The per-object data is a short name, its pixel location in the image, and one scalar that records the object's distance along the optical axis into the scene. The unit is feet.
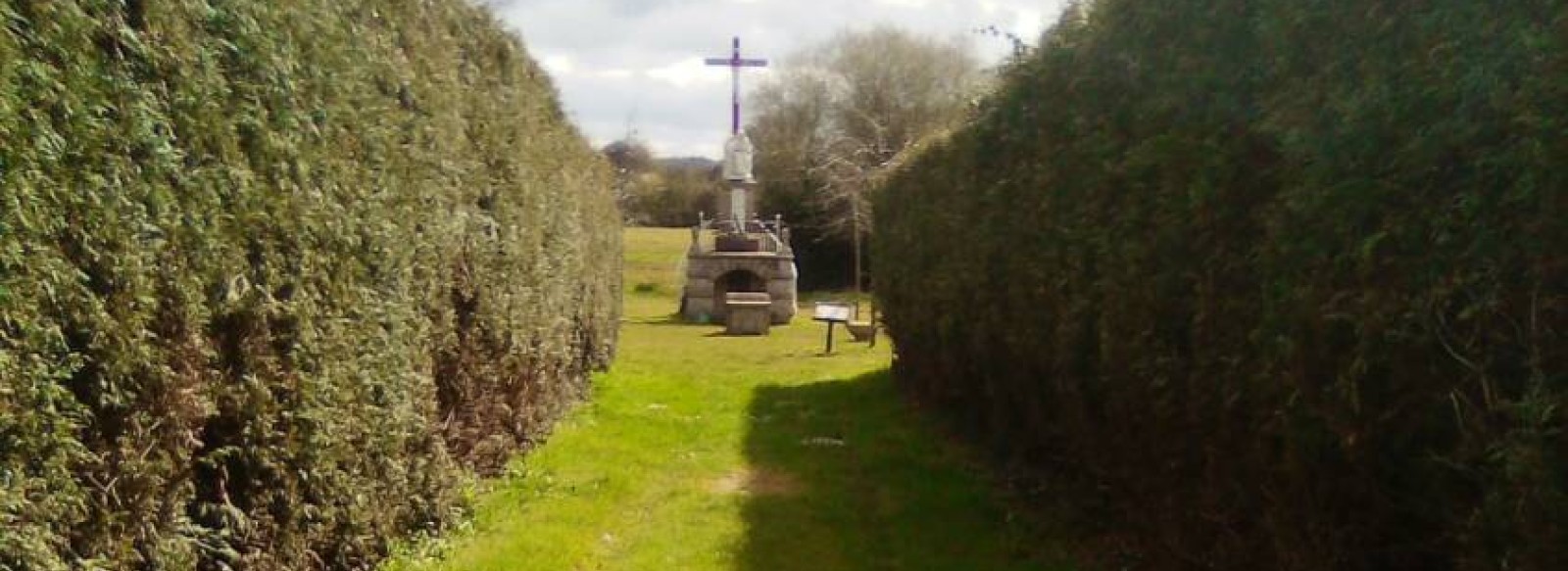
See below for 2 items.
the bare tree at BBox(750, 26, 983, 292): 136.98
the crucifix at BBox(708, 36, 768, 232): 107.24
